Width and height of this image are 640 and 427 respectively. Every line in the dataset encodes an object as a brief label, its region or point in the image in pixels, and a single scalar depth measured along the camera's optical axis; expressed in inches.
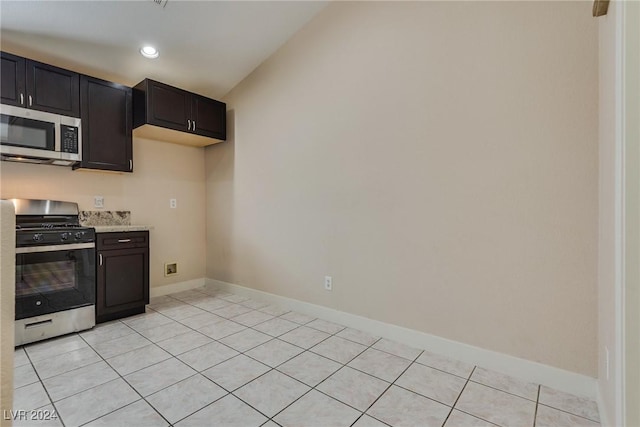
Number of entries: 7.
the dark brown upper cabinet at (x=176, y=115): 114.9
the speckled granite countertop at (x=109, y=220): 109.5
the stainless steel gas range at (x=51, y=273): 86.3
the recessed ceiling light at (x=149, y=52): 107.8
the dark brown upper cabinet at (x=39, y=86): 90.7
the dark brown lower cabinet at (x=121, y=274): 103.9
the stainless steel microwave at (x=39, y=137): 89.8
